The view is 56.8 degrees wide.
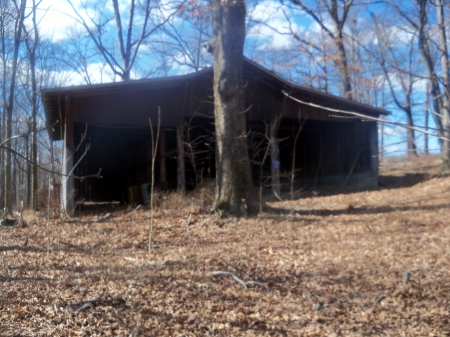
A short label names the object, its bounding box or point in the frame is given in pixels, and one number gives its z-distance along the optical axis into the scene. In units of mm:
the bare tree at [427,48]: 15328
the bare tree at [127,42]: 26178
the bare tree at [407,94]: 27130
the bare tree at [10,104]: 15039
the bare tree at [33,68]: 19156
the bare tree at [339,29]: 22891
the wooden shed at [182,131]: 13609
